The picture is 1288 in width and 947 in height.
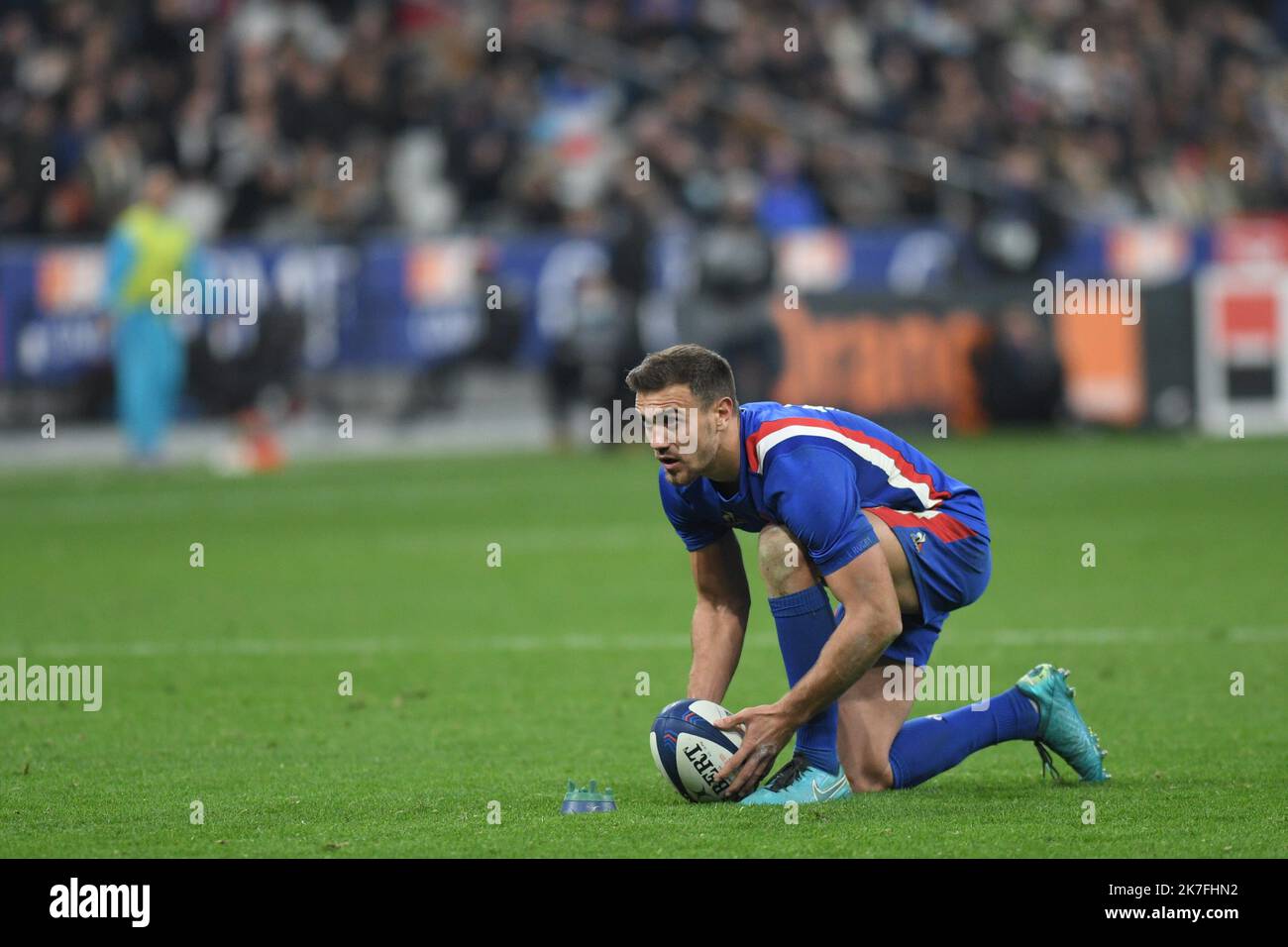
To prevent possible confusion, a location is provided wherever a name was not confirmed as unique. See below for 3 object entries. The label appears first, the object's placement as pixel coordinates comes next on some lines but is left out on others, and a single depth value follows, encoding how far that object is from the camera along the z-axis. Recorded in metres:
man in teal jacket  20.00
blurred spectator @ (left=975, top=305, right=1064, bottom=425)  21.05
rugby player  5.76
